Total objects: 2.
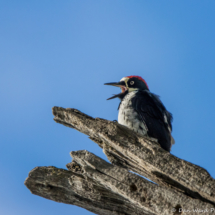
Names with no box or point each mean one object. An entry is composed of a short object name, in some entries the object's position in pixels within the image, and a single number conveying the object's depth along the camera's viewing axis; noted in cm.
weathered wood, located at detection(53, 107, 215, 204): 786
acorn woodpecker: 1193
